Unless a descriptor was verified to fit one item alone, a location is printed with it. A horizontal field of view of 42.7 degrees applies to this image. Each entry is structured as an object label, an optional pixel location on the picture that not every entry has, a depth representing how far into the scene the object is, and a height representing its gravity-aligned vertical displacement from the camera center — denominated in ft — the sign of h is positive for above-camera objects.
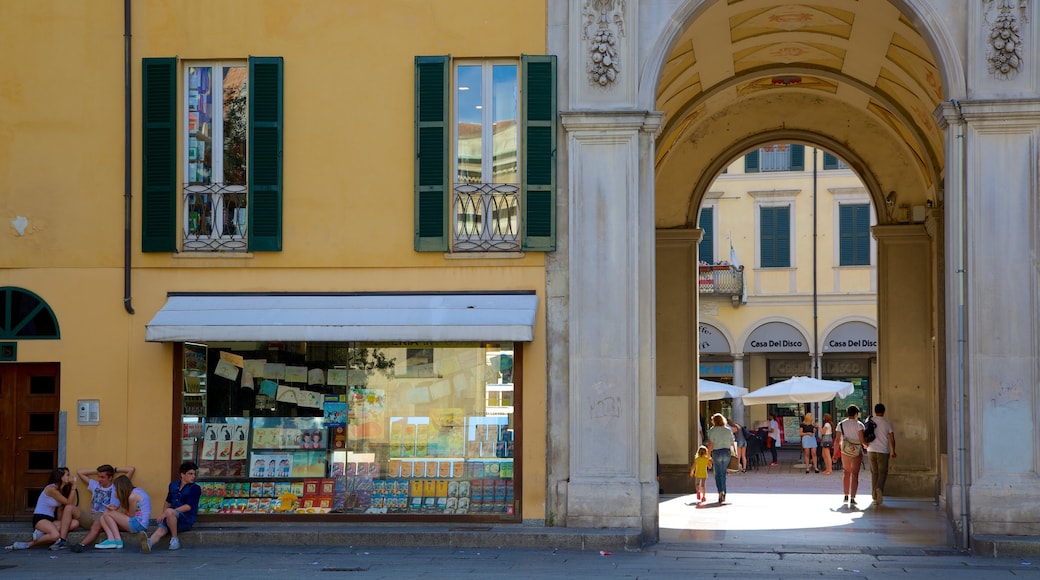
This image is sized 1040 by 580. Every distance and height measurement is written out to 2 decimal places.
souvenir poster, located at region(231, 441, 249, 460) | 54.75 -3.78
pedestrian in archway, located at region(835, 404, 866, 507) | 68.90 -4.51
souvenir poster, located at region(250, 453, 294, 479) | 54.49 -4.38
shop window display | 53.62 -2.83
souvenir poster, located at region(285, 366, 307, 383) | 54.49 -0.65
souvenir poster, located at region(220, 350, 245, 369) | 54.65 -0.03
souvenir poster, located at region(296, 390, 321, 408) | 54.70 -1.63
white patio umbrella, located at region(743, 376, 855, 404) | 113.91 -2.86
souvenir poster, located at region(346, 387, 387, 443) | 54.34 -2.32
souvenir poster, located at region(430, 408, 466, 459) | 53.93 -3.03
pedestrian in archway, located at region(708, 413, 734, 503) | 72.23 -4.77
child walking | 71.00 -5.80
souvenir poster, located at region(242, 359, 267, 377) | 54.60 -0.36
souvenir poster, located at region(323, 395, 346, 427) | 54.54 -2.12
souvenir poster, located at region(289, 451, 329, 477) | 54.49 -4.25
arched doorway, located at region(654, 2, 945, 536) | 63.05 +13.33
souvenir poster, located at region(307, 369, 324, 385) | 54.49 -0.77
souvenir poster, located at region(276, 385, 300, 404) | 54.75 -1.59
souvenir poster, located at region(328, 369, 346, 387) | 54.49 -0.89
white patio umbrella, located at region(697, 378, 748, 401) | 115.14 -2.87
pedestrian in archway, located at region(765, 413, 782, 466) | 121.66 -7.20
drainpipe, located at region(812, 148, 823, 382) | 137.49 +3.79
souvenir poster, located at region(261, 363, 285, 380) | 54.54 -0.52
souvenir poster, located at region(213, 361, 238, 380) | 54.80 -0.53
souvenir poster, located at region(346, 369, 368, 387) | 54.49 -0.81
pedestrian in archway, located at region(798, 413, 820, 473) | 109.29 -6.87
